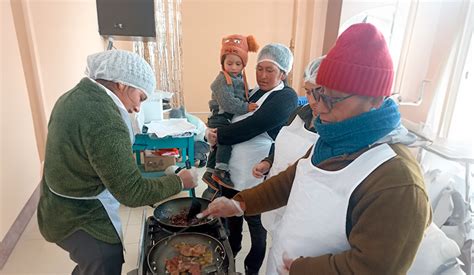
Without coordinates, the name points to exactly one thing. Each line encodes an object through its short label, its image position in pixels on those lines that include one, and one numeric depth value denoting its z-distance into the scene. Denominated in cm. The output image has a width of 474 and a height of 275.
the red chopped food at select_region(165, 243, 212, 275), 98
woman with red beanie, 67
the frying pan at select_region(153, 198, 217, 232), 119
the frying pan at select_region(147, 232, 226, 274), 98
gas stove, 98
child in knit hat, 169
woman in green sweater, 95
